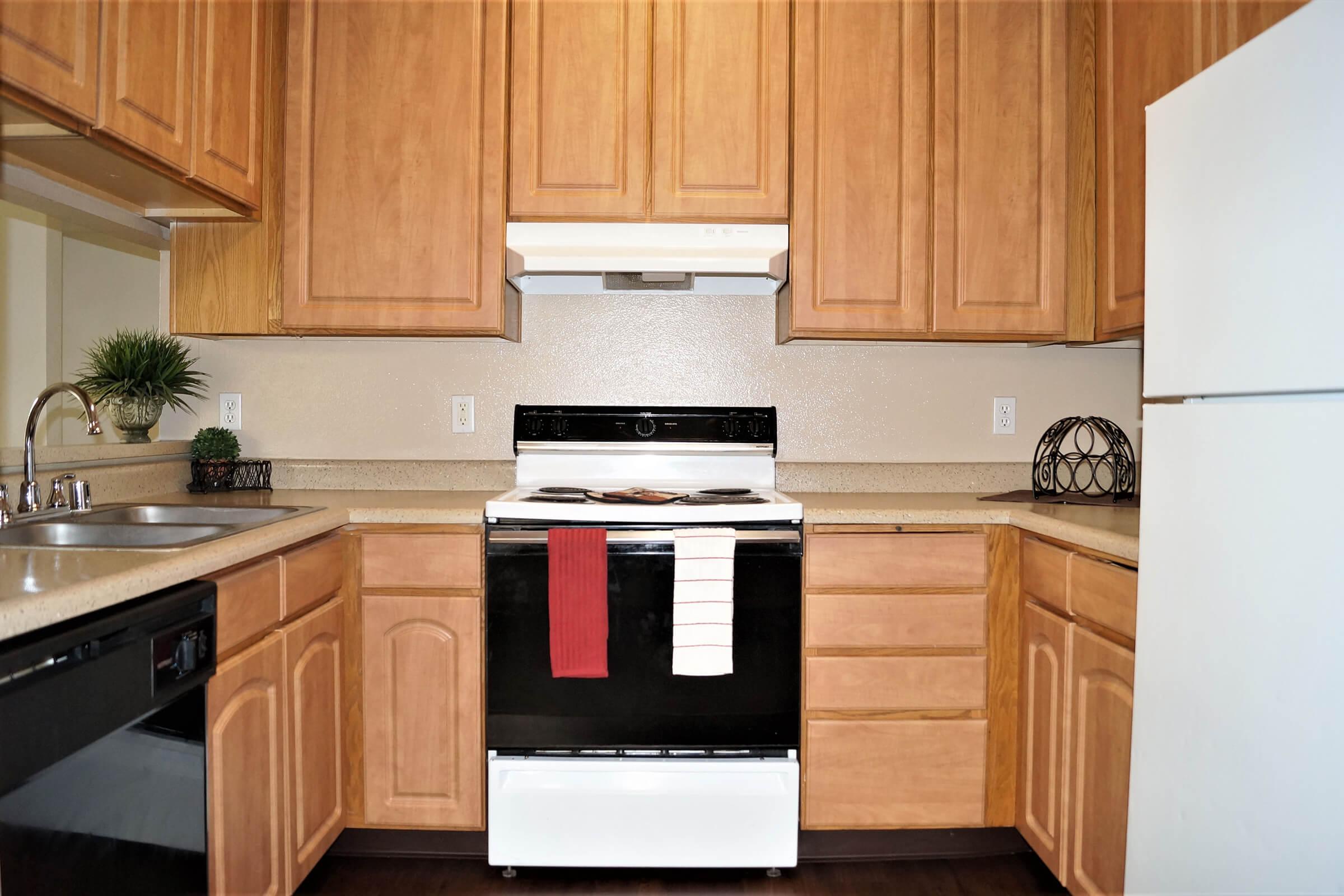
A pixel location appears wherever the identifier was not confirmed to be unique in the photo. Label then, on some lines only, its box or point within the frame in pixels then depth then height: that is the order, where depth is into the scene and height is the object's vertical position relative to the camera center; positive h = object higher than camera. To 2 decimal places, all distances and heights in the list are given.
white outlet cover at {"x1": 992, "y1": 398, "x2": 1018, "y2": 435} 2.43 +0.09
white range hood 2.08 +0.52
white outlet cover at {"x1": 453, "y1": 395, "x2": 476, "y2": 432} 2.38 +0.07
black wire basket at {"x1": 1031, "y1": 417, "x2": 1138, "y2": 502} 2.11 -0.05
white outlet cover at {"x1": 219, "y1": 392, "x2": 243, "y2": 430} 2.39 +0.07
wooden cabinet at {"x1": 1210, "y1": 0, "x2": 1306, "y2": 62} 1.42 +0.83
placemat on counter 2.01 -0.15
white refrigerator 0.82 -0.04
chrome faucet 1.49 -0.07
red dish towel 1.81 -0.39
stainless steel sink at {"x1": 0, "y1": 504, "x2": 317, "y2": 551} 1.48 -0.19
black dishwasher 0.88 -0.42
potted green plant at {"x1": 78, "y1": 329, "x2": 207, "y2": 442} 2.09 +0.15
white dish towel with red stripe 1.81 -0.38
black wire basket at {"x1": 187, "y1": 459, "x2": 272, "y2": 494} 2.23 -0.12
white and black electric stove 1.82 -0.66
